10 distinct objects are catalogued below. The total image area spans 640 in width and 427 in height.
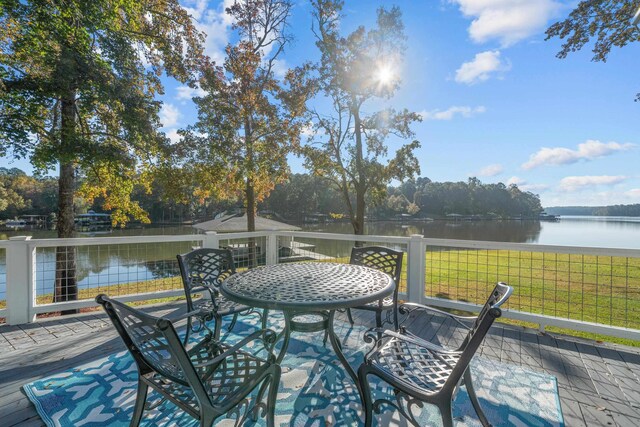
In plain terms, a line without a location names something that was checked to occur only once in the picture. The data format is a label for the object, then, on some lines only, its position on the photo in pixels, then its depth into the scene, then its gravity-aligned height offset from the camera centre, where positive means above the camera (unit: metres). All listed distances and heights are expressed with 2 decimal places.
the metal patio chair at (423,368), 1.25 -0.78
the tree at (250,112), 6.73 +2.40
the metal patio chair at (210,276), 2.47 -0.63
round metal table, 1.67 -0.50
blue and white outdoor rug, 1.76 -1.21
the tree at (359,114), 7.50 +2.58
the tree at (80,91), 4.13 +1.68
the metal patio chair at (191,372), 1.20 -0.78
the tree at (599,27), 4.60 +2.91
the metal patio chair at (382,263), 2.59 -0.52
